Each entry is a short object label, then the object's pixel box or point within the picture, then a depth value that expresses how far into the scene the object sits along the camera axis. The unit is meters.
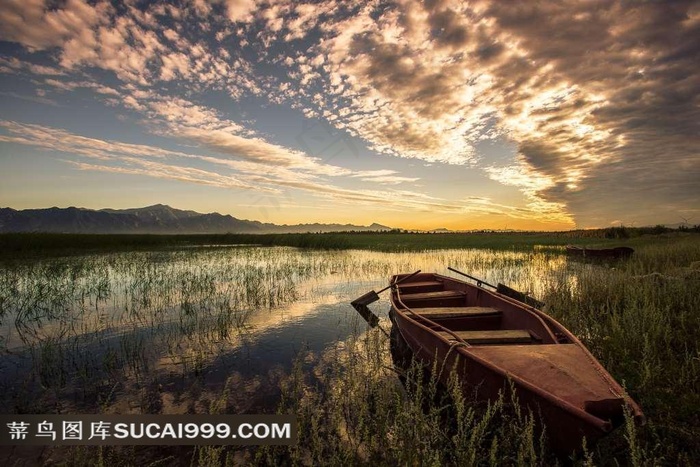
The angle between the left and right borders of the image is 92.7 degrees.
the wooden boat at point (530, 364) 3.36
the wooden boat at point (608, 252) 20.91
